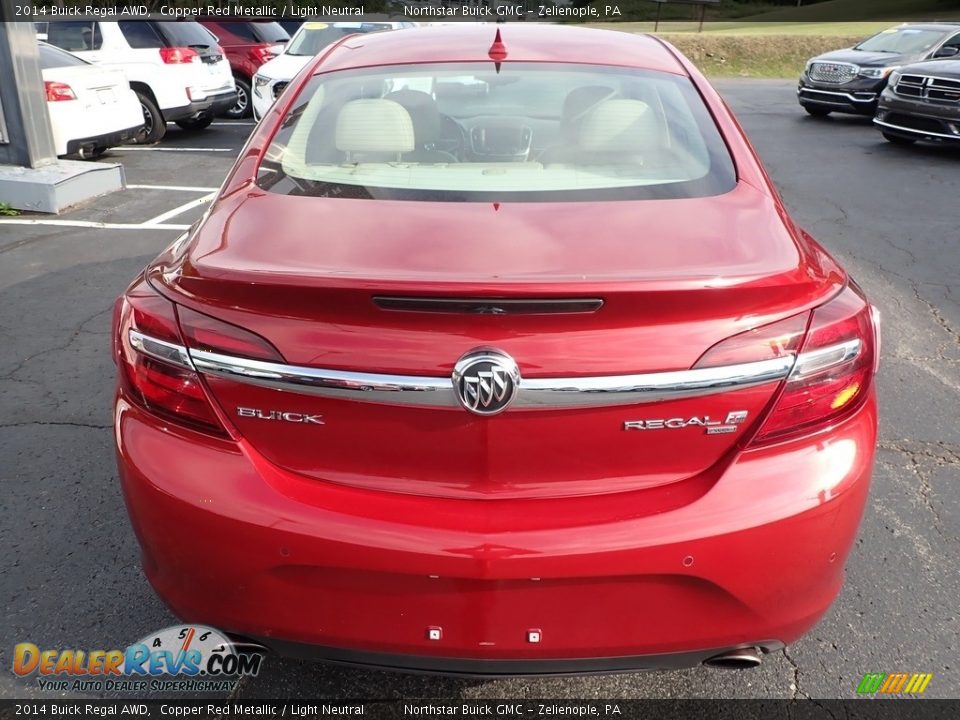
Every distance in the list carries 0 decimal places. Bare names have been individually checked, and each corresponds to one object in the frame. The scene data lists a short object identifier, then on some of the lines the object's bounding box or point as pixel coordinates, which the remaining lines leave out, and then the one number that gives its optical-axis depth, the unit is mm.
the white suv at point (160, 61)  11266
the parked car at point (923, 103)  10461
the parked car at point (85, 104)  8852
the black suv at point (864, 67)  13852
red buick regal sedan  1643
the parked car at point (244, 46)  14000
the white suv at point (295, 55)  10773
